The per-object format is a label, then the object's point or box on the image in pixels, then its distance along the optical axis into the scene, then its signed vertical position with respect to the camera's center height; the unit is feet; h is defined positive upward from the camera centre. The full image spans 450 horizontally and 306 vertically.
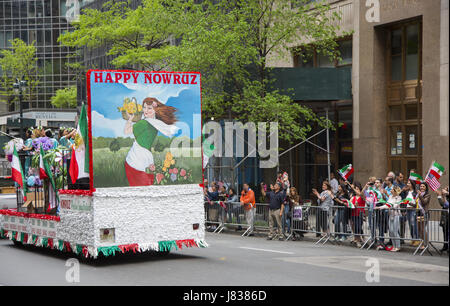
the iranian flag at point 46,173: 47.88 -2.33
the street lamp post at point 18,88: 115.71 +9.49
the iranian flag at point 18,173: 52.08 -2.45
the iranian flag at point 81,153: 42.16 -0.75
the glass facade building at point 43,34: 236.63 +38.65
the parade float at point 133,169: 41.50 -1.82
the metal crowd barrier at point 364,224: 53.06 -7.62
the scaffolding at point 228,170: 92.82 -4.49
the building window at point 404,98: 82.64 +5.09
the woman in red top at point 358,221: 58.54 -7.25
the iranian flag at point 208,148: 79.41 -1.08
